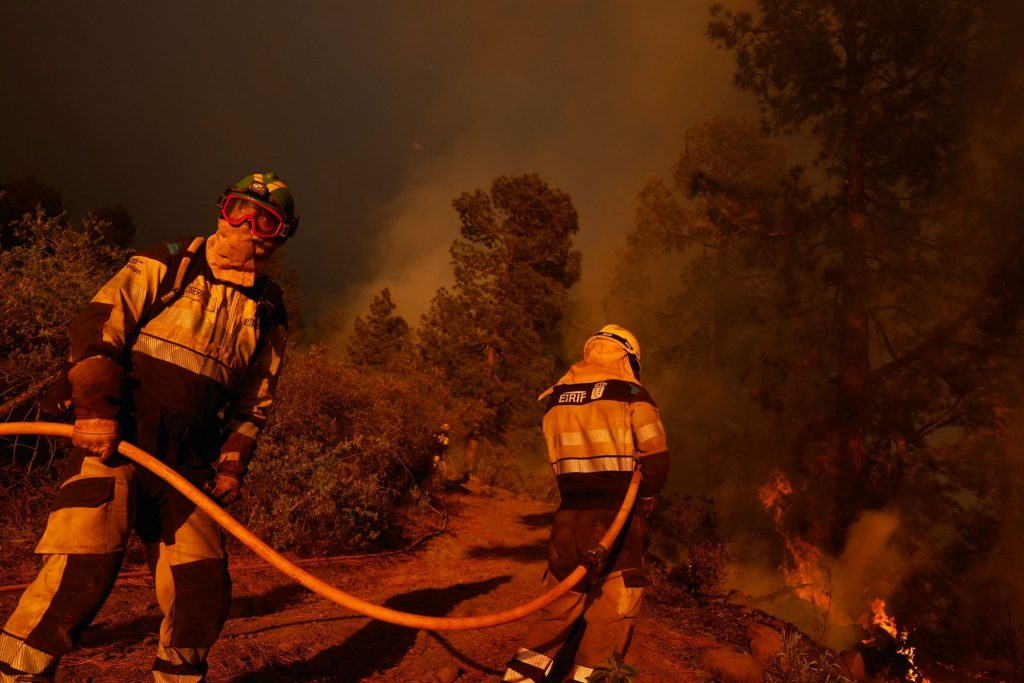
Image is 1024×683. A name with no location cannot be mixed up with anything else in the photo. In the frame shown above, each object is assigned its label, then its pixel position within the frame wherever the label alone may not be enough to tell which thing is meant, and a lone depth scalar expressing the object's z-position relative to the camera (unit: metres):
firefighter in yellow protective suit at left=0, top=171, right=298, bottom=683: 2.08
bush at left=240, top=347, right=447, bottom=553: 6.68
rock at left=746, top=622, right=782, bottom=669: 4.79
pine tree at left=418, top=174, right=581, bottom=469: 20.94
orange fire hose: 2.21
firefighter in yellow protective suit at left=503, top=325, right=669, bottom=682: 3.17
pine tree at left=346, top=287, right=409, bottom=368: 35.22
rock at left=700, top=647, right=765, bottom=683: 4.31
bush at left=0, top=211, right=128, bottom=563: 5.46
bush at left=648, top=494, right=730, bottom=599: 7.42
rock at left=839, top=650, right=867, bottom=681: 5.35
